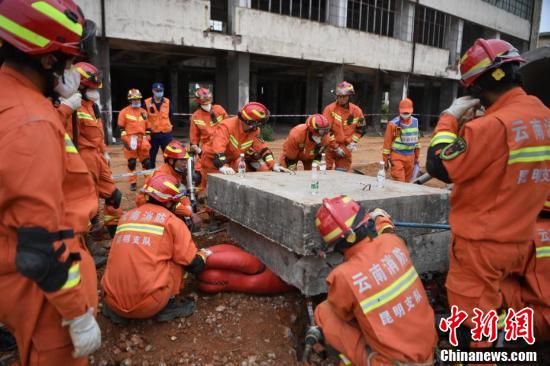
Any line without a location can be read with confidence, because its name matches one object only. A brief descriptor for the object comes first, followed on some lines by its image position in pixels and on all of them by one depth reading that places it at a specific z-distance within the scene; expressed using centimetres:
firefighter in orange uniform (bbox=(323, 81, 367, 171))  751
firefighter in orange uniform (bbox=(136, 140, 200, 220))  523
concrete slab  343
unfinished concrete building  1315
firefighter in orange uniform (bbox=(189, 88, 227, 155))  780
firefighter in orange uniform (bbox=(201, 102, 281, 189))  577
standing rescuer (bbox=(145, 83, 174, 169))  868
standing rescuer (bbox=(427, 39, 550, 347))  239
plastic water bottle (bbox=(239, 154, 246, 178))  505
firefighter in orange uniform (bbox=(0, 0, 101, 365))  152
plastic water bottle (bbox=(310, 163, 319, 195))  385
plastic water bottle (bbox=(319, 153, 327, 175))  572
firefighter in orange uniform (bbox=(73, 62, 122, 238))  484
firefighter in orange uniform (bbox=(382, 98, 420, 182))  714
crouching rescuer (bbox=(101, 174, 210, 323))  322
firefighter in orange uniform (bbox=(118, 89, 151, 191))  807
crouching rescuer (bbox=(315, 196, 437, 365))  225
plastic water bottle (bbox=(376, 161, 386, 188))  438
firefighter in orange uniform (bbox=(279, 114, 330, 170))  630
